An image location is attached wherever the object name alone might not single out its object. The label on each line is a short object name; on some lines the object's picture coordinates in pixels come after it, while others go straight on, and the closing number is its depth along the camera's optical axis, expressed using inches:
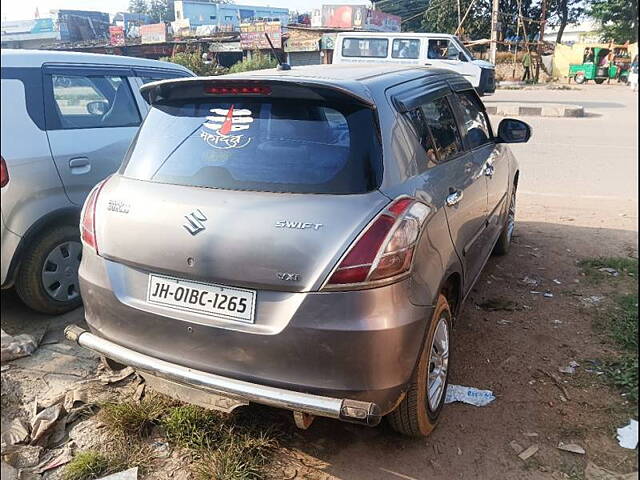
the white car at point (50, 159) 129.5
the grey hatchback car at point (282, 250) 79.3
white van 631.3
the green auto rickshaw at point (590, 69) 893.2
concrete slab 591.5
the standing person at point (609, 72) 639.1
